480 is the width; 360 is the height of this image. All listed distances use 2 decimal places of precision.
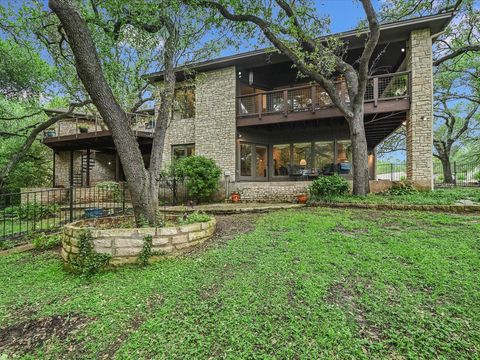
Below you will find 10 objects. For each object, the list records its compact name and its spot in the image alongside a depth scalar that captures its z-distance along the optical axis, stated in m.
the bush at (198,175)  9.92
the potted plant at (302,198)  9.41
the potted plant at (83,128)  15.04
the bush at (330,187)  8.34
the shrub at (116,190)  9.31
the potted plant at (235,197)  10.58
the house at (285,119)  8.82
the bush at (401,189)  8.33
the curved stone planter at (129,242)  3.46
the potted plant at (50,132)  16.06
